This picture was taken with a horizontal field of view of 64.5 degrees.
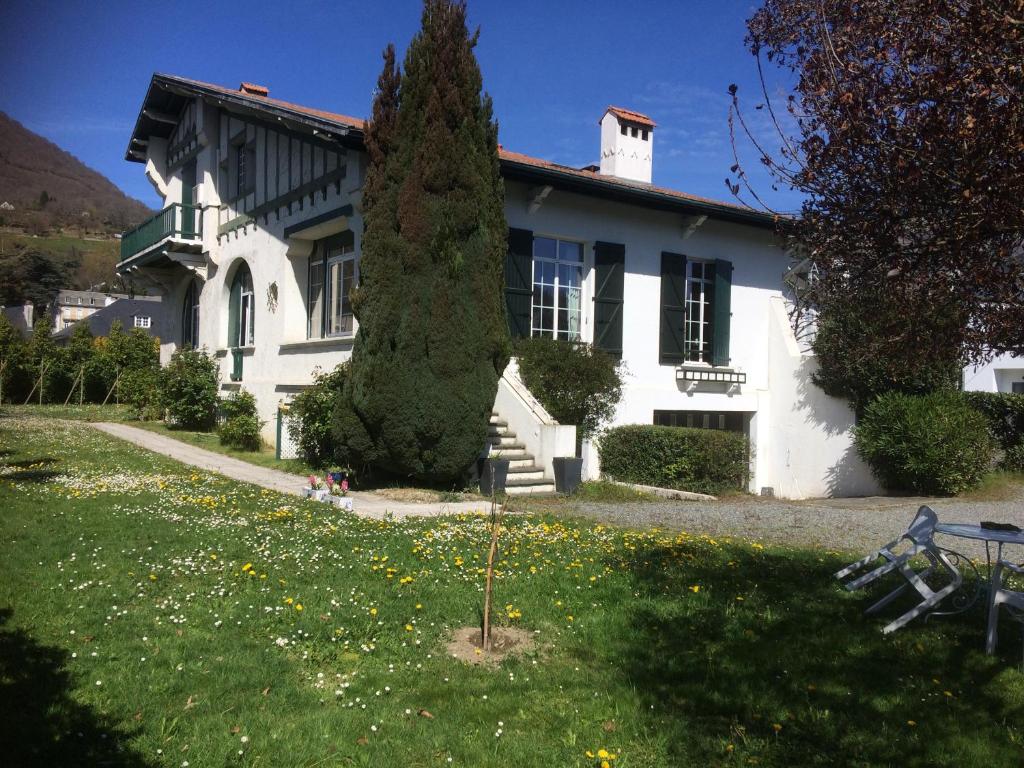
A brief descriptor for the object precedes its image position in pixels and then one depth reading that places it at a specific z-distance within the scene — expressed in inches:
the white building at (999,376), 890.1
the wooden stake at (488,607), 176.1
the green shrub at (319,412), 479.8
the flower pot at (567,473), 439.5
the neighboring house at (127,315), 2166.6
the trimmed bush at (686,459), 510.9
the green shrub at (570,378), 510.3
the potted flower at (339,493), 352.6
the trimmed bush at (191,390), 709.3
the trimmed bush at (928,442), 503.8
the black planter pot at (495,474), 413.1
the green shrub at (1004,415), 605.3
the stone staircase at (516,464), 435.8
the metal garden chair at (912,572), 186.7
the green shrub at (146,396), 795.5
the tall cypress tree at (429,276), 400.5
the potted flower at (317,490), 370.3
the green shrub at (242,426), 589.9
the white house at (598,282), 549.3
